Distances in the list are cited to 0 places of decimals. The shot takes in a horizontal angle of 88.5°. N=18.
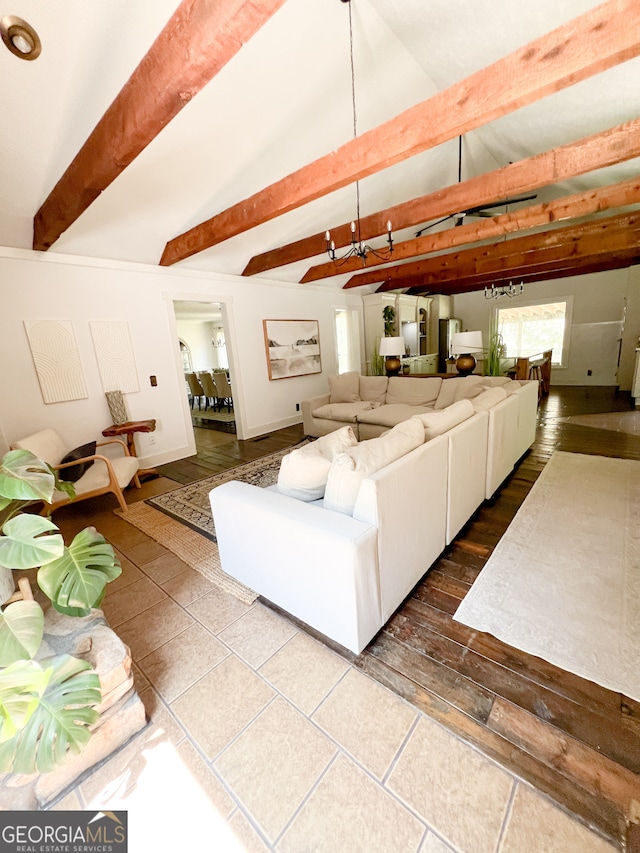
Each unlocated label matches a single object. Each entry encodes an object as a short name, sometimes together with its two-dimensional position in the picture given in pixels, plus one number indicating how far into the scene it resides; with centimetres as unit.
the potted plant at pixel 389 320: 692
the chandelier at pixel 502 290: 666
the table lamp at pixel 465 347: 422
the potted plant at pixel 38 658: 85
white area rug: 137
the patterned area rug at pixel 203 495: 268
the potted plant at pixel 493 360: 461
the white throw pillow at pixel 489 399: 254
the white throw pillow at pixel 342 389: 474
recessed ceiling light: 125
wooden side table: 345
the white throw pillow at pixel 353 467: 147
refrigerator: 852
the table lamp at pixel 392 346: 475
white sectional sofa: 133
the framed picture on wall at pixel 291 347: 530
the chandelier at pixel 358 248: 266
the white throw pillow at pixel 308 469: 162
